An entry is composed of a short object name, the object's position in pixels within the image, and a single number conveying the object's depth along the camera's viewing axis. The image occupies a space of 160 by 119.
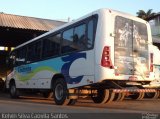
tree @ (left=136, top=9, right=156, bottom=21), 69.38
